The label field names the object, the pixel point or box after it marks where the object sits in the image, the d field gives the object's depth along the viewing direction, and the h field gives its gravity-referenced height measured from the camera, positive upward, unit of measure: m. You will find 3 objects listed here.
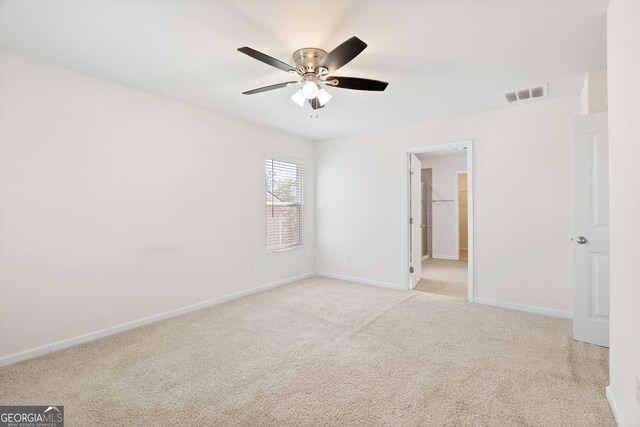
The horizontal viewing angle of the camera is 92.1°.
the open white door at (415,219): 4.75 -0.14
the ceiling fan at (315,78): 2.25 +1.02
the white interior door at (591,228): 2.64 -0.17
